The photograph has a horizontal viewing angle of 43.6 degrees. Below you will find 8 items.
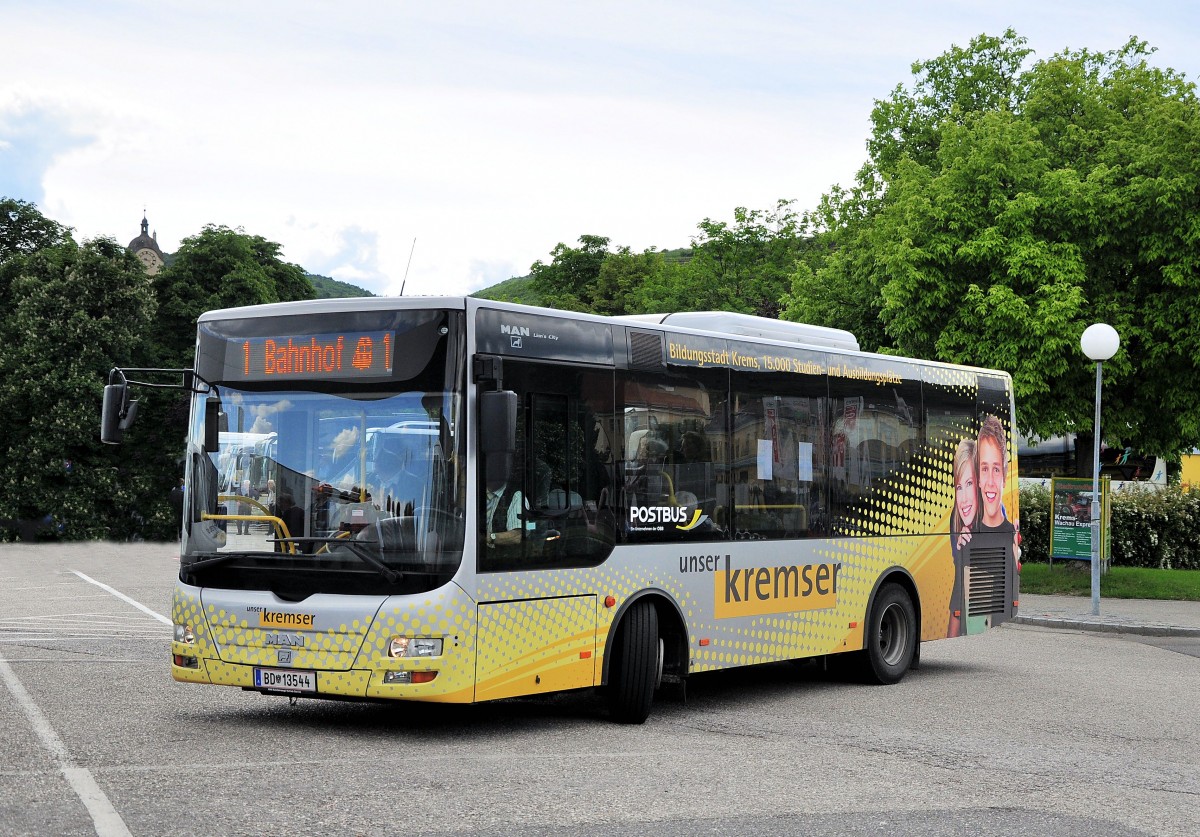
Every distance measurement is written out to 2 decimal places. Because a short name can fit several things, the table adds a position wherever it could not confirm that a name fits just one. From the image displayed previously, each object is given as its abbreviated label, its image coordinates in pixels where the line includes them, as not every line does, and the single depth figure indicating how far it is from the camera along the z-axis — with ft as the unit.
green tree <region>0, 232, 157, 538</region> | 171.53
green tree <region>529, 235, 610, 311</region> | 281.54
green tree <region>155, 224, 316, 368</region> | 191.62
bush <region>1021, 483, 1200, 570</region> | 102.78
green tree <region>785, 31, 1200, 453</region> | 84.58
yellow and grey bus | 31.01
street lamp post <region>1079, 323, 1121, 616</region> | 71.41
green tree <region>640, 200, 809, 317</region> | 175.22
